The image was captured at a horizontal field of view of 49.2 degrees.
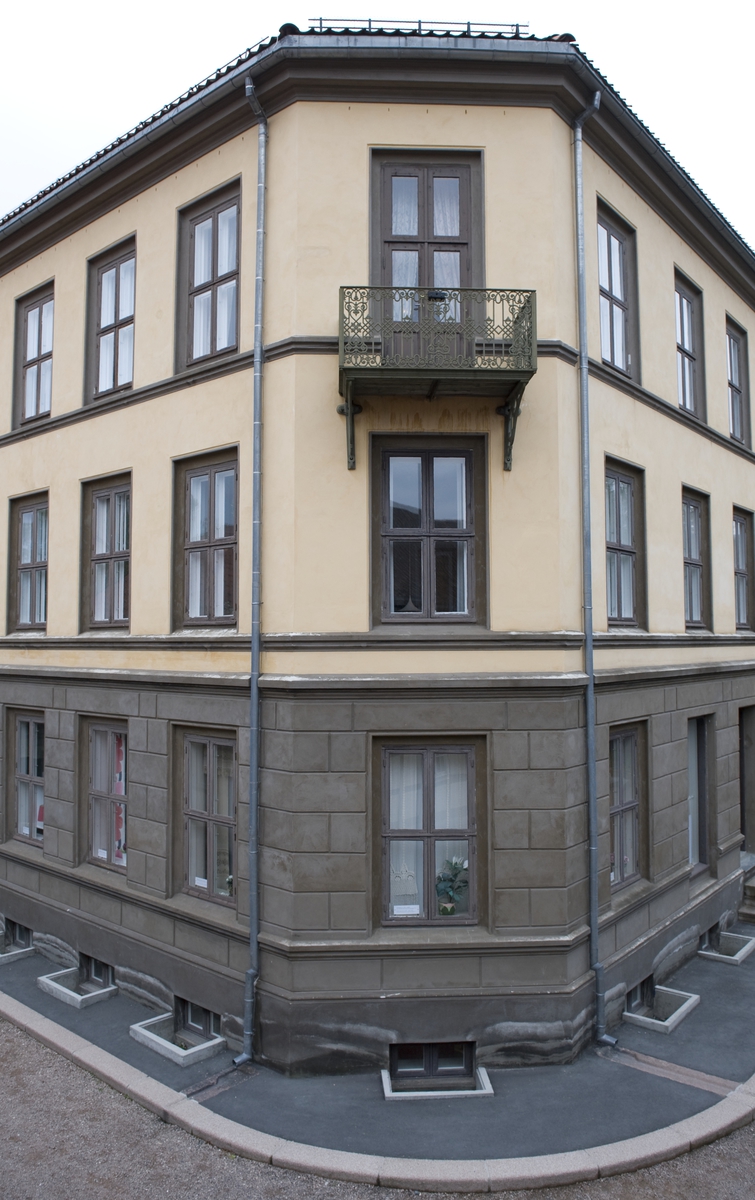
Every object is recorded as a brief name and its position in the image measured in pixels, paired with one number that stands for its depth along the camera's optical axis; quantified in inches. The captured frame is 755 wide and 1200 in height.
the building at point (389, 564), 354.3
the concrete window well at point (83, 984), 425.4
